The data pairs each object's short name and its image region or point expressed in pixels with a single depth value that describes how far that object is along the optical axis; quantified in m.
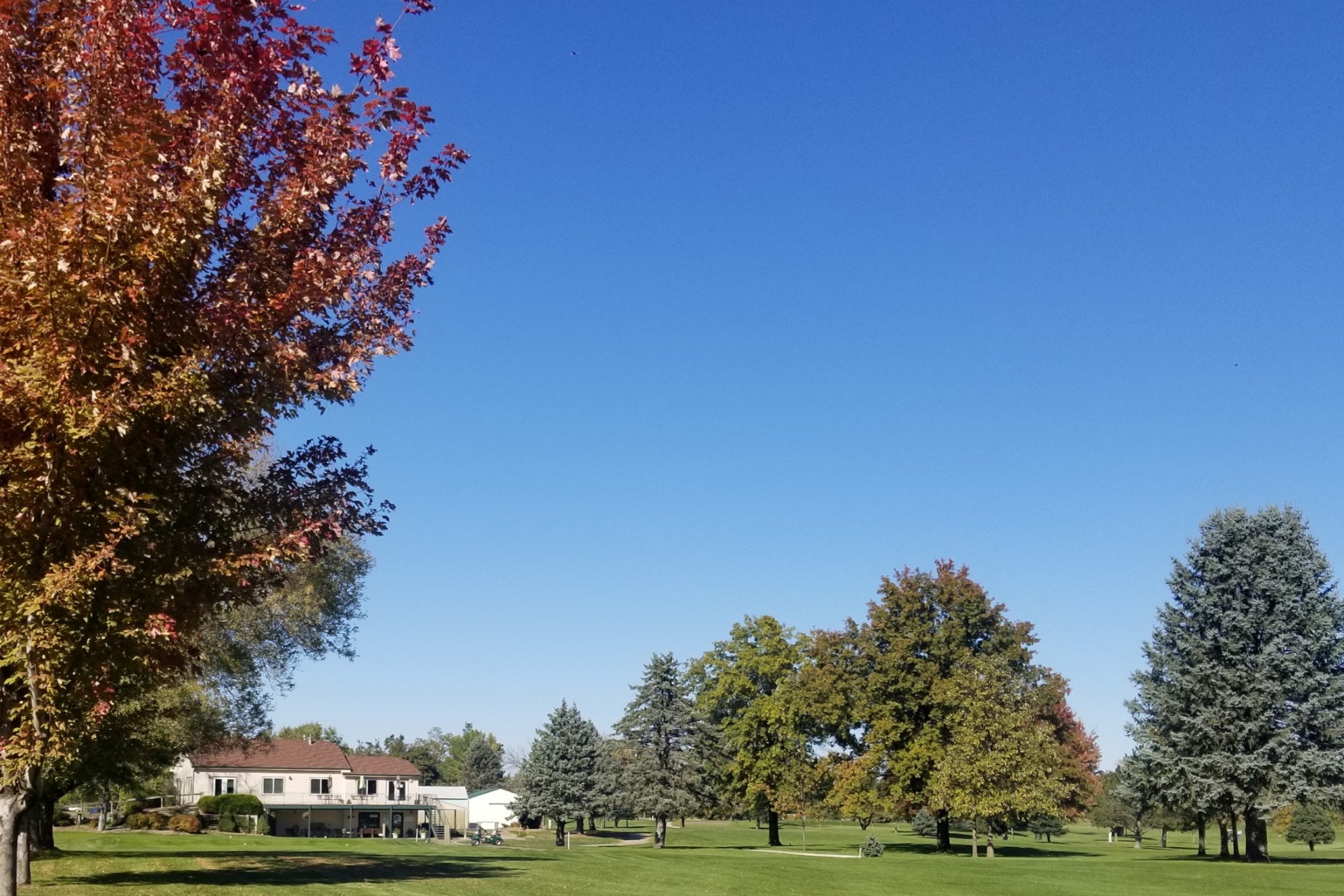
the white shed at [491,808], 97.88
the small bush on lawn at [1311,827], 66.50
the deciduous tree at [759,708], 62.91
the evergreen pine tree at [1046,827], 73.81
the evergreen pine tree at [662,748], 63.97
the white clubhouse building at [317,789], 77.19
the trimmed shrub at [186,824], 58.50
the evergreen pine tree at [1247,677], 42.78
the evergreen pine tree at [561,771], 71.75
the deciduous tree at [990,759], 50.06
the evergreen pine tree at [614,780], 67.69
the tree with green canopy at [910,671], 55.53
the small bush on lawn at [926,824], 74.06
